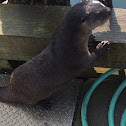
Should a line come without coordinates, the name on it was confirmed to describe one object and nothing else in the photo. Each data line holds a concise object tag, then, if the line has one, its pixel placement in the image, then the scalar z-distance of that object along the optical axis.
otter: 1.54
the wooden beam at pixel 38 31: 1.58
